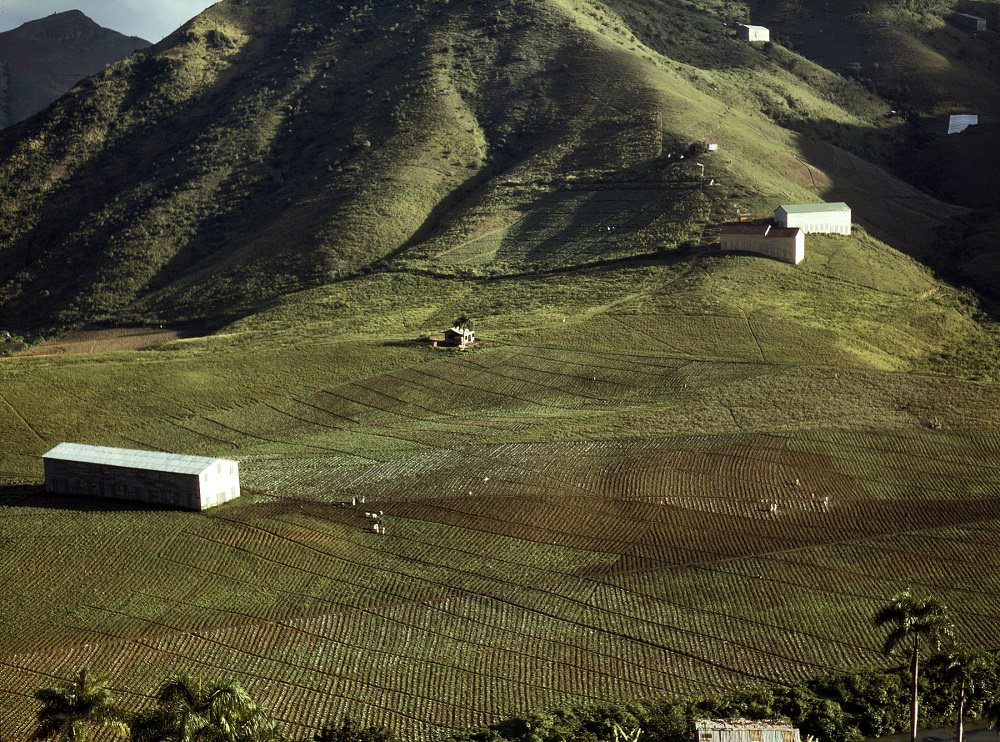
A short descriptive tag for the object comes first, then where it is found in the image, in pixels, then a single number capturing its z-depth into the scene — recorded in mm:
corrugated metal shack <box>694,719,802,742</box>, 35562
